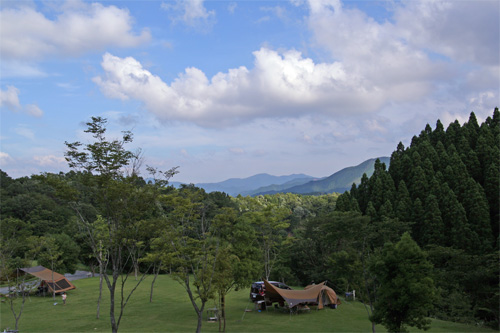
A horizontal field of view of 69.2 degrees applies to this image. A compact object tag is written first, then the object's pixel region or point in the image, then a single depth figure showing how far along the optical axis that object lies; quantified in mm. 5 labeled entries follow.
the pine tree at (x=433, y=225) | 35281
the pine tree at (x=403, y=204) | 38906
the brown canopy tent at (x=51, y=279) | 33334
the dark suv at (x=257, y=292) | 26875
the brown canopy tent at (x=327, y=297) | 25891
